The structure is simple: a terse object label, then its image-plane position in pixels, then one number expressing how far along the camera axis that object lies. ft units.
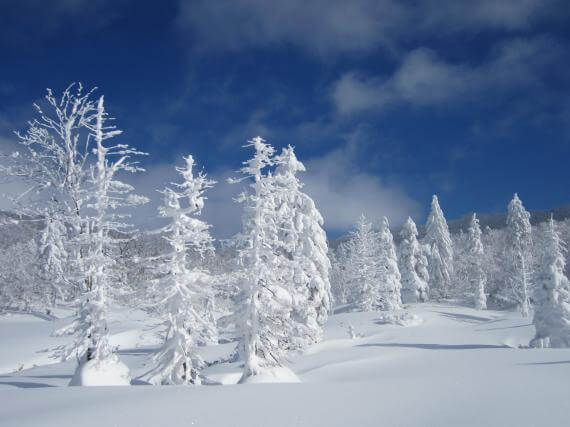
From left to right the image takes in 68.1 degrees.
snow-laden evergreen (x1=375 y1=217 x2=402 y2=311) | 184.66
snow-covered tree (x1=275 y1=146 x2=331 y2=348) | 95.04
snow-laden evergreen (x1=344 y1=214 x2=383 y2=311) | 177.58
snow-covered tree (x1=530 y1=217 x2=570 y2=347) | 87.71
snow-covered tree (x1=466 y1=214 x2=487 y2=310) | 202.90
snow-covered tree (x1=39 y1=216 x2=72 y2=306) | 48.19
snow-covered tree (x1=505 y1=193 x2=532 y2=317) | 225.35
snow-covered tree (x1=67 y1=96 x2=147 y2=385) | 47.09
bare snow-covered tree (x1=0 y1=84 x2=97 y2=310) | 48.08
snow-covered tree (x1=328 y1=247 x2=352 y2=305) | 355.03
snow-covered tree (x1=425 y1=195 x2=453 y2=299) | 234.58
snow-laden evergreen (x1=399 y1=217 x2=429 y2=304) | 213.05
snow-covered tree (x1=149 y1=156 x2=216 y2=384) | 51.60
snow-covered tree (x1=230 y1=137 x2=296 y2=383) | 55.67
